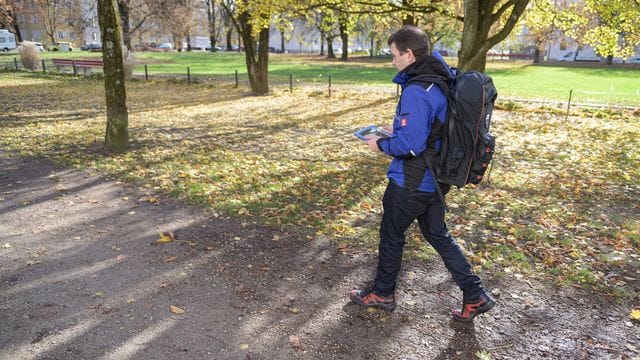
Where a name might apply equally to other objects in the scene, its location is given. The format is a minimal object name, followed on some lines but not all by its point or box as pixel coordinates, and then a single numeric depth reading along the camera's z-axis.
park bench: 26.73
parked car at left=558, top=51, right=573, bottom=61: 63.92
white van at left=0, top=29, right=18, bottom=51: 59.03
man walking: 3.10
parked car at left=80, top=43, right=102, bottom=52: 66.19
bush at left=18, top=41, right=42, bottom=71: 29.89
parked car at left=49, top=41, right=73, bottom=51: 64.12
